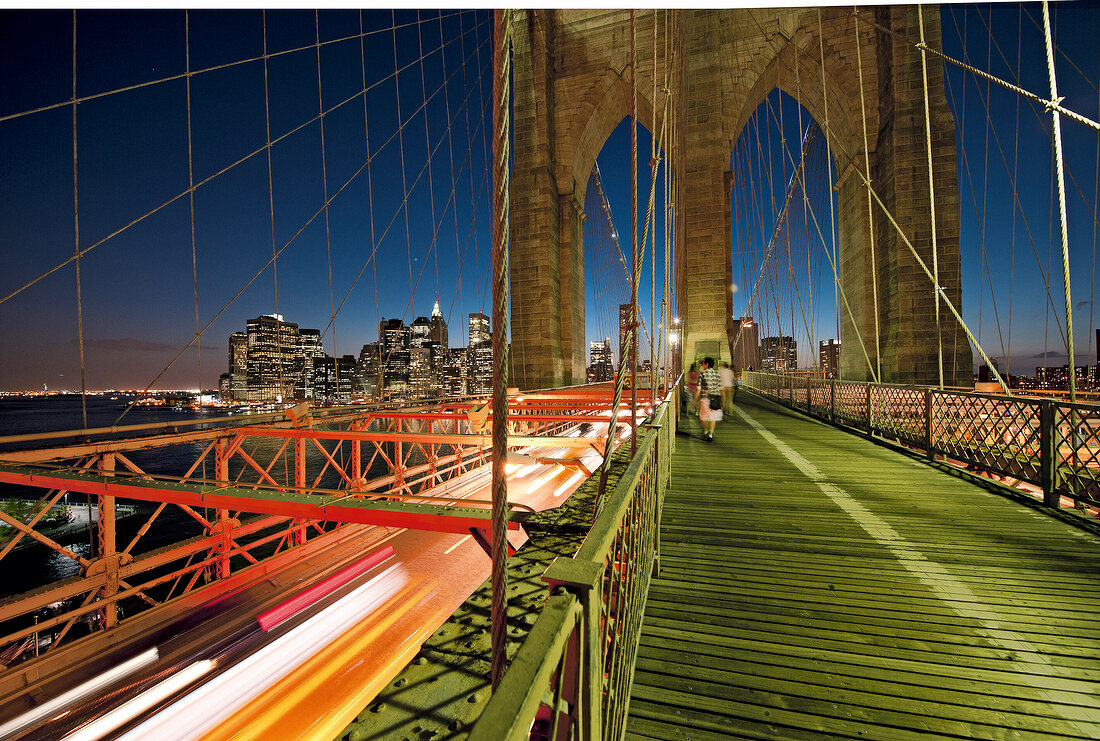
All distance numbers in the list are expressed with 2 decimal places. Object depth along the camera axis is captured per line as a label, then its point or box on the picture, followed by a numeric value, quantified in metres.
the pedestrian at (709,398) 6.68
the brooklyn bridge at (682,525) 1.59
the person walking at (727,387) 8.77
